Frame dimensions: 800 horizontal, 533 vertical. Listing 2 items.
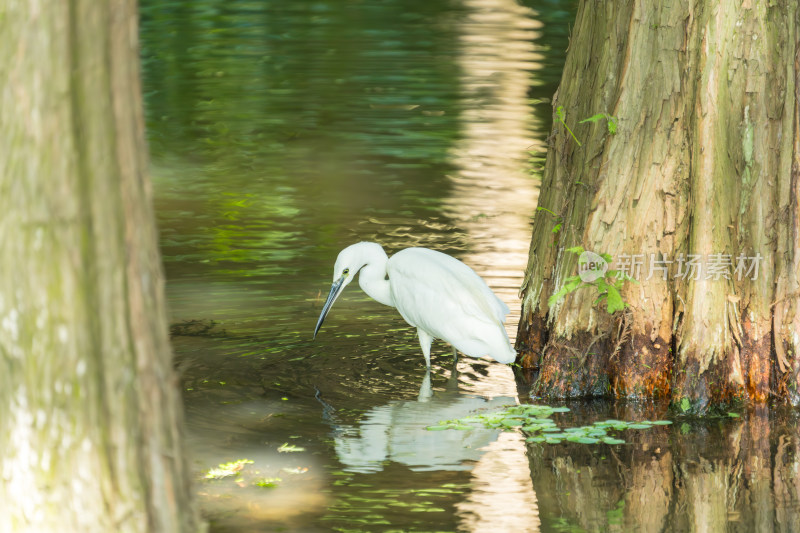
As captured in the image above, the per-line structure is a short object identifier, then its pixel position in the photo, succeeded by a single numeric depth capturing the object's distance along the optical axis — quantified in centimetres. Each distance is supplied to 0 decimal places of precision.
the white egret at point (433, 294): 1362
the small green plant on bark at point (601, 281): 1225
